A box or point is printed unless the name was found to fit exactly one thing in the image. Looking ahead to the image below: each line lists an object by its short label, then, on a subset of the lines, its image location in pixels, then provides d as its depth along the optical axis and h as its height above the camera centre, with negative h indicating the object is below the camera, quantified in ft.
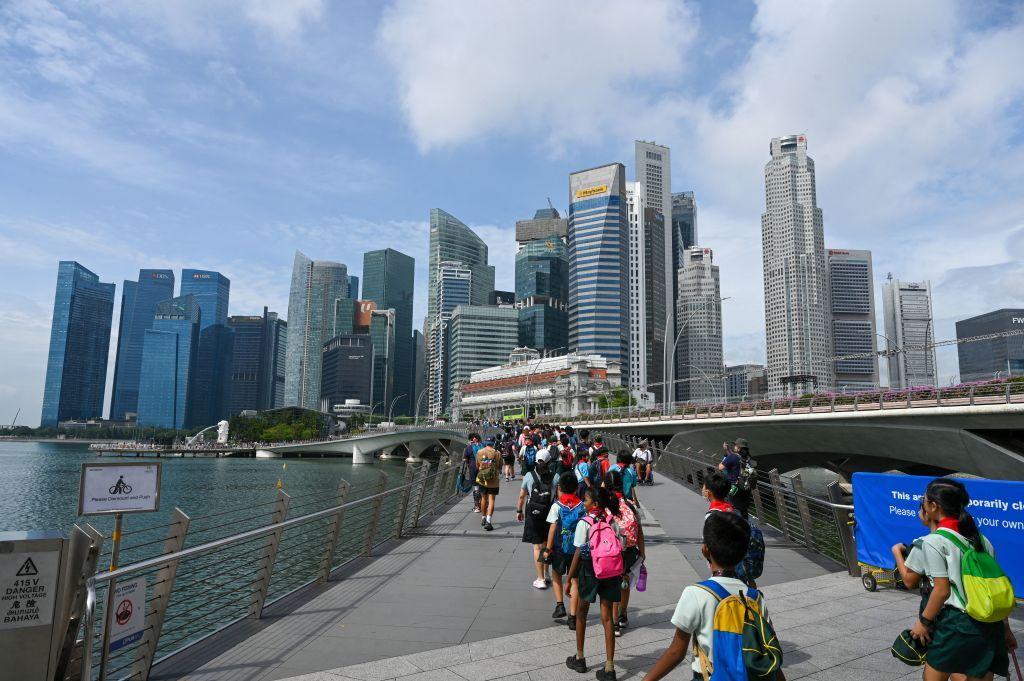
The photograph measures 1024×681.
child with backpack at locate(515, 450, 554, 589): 25.85 -4.22
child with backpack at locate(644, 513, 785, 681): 9.89 -3.37
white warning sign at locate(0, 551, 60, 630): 12.96 -3.82
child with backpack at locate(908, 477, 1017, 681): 12.39 -3.73
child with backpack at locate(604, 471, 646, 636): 19.20 -3.71
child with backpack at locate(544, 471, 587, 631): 20.49 -3.91
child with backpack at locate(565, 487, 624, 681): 17.56 -4.26
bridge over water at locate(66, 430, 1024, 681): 17.83 -7.32
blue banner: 20.76 -3.74
